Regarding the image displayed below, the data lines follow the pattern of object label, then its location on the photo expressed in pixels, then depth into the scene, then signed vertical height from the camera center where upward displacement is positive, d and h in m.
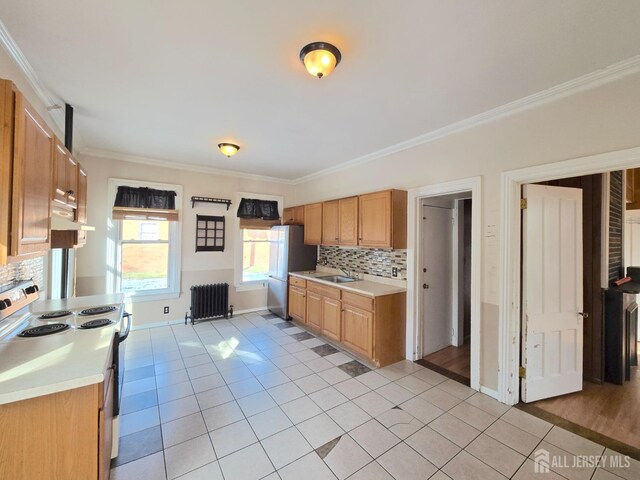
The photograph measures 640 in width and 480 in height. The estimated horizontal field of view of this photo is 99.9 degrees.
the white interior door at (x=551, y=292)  2.47 -0.43
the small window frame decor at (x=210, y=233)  4.72 +0.14
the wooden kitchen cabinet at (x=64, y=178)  1.78 +0.45
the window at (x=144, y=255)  4.07 -0.24
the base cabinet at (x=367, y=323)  3.12 -1.00
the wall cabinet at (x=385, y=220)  3.22 +0.30
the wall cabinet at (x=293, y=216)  5.01 +0.52
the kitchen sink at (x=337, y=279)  4.18 -0.57
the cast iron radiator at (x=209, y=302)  4.56 -1.07
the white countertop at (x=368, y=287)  3.17 -0.56
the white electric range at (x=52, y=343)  1.20 -0.62
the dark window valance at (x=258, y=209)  5.08 +0.63
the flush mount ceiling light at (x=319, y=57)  1.67 +1.17
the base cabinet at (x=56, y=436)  1.17 -0.90
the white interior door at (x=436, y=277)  3.42 -0.43
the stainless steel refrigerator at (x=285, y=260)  4.74 -0.32
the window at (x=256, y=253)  5.20 -0.23
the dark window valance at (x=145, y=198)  4.04 +0.66
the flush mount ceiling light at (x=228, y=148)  3.29 +1.14
